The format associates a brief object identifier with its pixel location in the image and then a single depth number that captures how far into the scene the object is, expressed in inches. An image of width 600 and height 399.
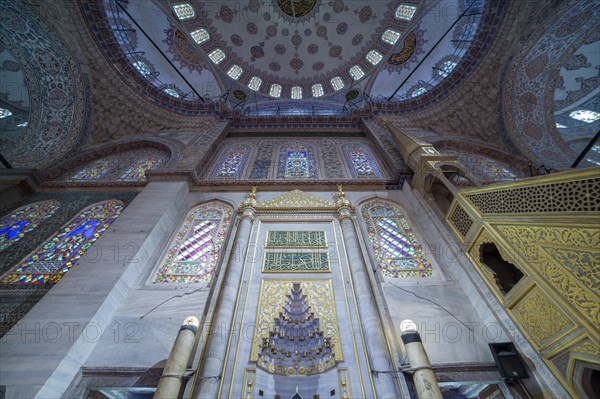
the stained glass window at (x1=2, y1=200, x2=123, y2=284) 169.5
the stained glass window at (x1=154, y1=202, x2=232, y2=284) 172.9
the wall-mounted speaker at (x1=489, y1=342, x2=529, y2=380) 110.1
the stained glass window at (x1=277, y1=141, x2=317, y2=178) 291.3
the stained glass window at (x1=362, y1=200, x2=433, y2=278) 177.2
